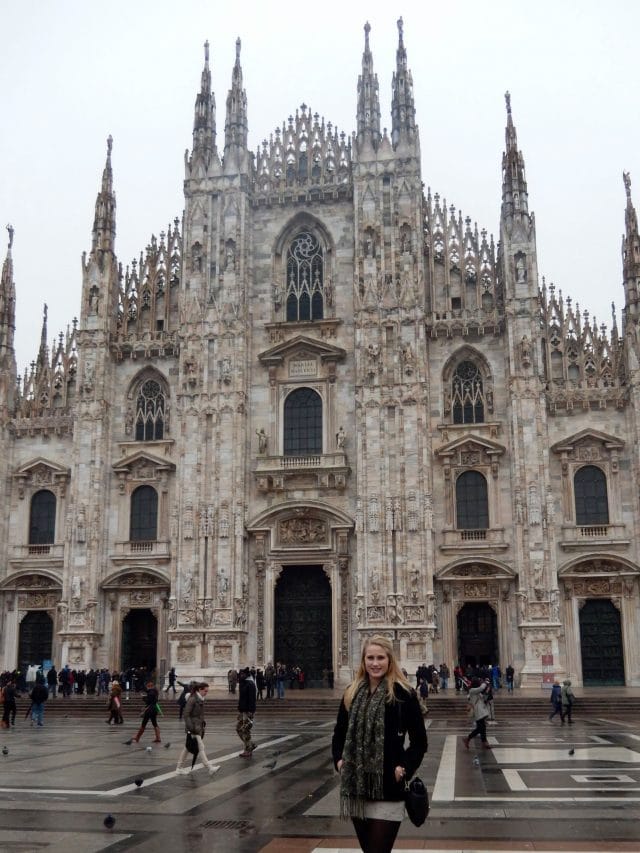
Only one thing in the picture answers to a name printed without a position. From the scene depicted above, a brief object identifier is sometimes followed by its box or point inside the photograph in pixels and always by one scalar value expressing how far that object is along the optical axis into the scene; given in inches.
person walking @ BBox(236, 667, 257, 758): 681.0
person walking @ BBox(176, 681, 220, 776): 584.7
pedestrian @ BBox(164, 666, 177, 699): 1359.5
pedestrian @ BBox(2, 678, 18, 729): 1000.9
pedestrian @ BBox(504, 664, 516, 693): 1340.7
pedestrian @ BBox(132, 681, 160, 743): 779.4
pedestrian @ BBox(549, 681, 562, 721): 1003.9
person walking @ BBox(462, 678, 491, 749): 733.3
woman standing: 240.7
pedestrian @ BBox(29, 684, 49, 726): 1002.1
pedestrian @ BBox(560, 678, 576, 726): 987.3
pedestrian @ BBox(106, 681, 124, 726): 994.7
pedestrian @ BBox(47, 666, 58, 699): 1339.8
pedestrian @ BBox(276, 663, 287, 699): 1291.8
